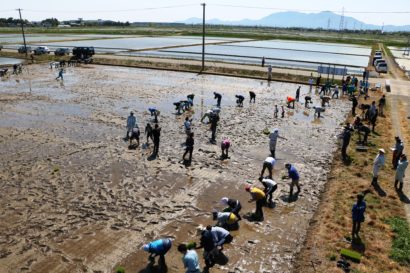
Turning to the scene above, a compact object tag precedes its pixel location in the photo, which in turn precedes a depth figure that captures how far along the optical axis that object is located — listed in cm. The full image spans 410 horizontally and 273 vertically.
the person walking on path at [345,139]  1651
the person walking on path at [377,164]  1353
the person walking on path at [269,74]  3844
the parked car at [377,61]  4673
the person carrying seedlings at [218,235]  935
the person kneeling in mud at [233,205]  1137
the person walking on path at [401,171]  1323
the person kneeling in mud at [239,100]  2669
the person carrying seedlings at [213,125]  1870
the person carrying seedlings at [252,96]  2765
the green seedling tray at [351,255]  950
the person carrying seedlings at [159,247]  885
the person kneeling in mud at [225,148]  1655
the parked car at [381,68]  4425
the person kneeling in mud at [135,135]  1794
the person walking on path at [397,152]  1530
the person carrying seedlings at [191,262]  815
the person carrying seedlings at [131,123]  1867
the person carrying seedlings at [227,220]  1090
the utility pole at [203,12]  4410
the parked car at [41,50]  5509
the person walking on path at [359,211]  1017
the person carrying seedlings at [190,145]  1598
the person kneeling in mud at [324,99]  2708
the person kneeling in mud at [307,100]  2702
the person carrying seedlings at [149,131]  1806
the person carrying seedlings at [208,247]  916
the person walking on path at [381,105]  2519
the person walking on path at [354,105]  2458
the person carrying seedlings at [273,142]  1642
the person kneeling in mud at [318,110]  2395
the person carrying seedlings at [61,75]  3640
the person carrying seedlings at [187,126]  1841
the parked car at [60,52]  5375
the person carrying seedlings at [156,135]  1669
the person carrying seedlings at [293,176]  1289
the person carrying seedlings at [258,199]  1160
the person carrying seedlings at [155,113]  2156
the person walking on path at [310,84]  3374
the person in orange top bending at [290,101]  2652
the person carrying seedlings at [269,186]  1244
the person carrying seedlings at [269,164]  1398
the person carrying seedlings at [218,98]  2597
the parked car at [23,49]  5646
